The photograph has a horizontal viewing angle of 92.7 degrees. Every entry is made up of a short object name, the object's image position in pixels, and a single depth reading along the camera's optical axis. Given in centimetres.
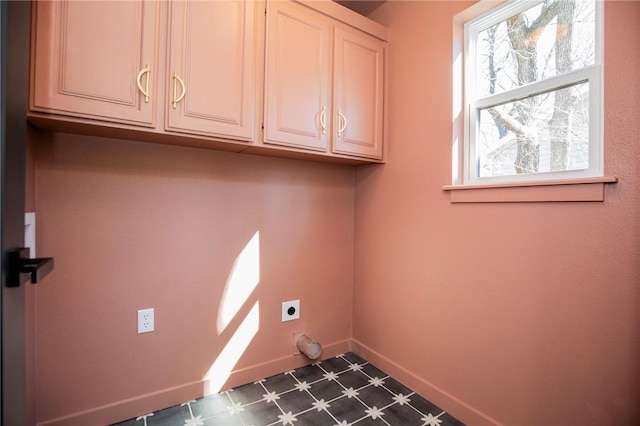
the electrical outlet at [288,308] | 200
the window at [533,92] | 123
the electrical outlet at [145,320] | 156
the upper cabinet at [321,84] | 159
